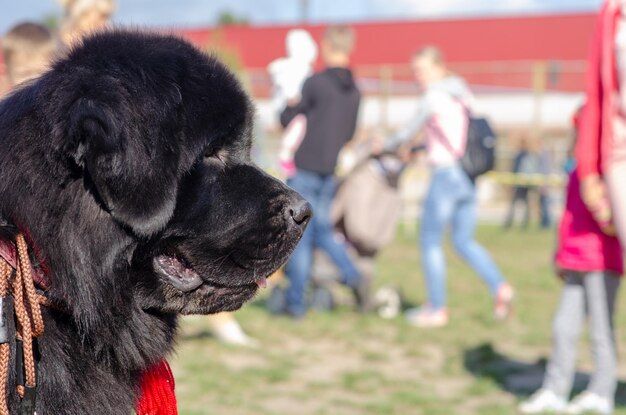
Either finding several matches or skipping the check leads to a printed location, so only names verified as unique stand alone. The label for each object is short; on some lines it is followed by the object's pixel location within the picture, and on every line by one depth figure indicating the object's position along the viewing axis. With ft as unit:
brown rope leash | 5.89
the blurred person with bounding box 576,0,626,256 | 12.57
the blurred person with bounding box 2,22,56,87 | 13.61
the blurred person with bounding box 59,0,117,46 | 14.55
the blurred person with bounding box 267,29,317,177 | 23.03
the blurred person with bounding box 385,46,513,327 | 22.15
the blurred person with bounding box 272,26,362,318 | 21.65
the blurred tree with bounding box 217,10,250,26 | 166.30
